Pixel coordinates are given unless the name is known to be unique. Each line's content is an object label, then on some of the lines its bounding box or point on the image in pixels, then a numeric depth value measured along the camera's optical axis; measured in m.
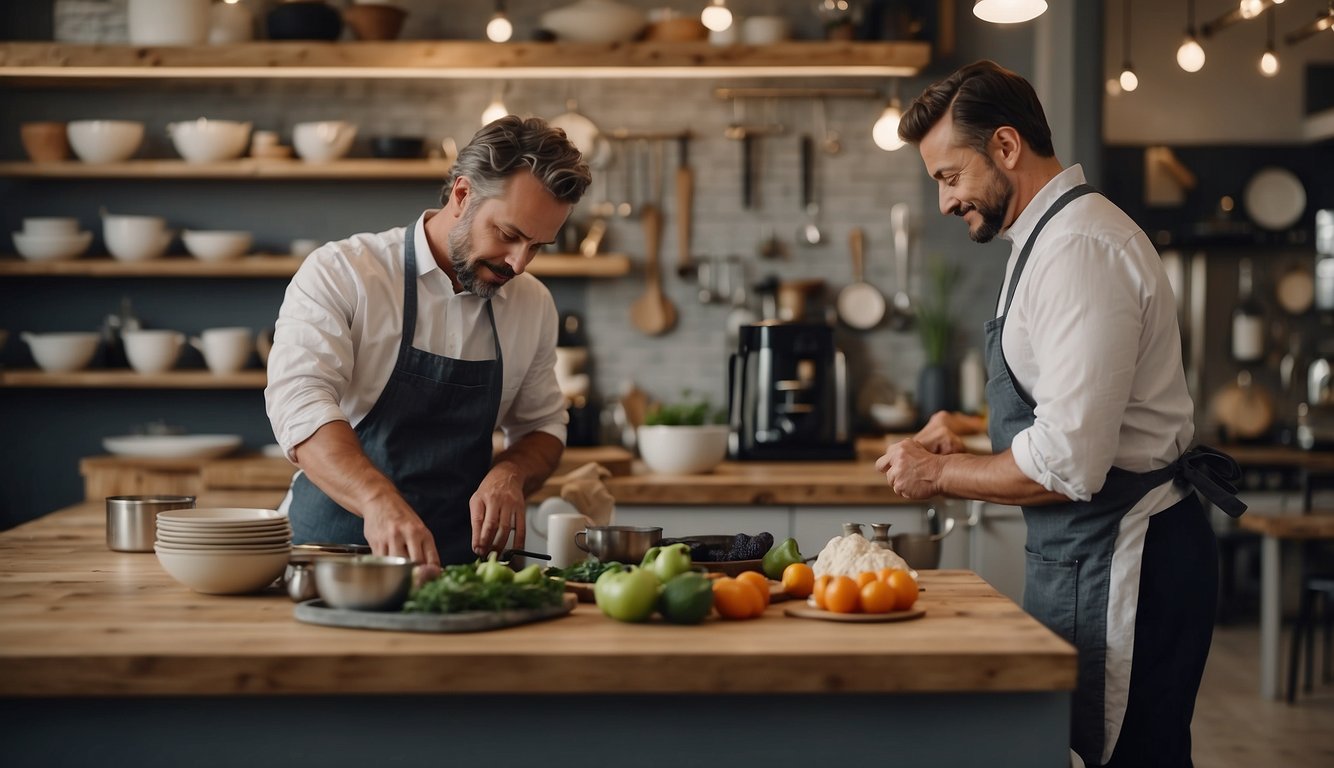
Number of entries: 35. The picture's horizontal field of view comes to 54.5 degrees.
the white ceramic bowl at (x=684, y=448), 4.58
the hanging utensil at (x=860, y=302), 5.75
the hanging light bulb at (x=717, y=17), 5.00
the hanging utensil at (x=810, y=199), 5.71
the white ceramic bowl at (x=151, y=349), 5.40
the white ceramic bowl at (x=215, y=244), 5.41
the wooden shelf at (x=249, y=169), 5.38
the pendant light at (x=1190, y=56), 5.20
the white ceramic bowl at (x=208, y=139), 5.38
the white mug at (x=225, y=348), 5.39
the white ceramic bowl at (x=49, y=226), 5.42
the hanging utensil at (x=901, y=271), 5.72
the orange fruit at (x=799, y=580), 2.33
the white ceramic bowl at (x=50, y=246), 5.42
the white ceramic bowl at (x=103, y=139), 5.39
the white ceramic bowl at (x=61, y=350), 5.40
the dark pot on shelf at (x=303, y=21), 5.29
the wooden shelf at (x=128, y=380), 5.38
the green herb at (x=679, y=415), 4.70
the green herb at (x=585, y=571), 2.36
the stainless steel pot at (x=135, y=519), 2.81
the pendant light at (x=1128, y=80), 5.62
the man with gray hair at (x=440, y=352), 2.58
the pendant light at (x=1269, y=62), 5.33
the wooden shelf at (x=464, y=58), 5.23
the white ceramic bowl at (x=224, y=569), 2.26
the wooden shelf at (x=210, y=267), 5.36
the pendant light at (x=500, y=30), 5.25
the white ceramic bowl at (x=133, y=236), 5.41
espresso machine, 5.07
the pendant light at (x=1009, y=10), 2.87
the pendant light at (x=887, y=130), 5.05
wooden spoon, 5.73
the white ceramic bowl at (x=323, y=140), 5.38
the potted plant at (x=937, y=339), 5.60
